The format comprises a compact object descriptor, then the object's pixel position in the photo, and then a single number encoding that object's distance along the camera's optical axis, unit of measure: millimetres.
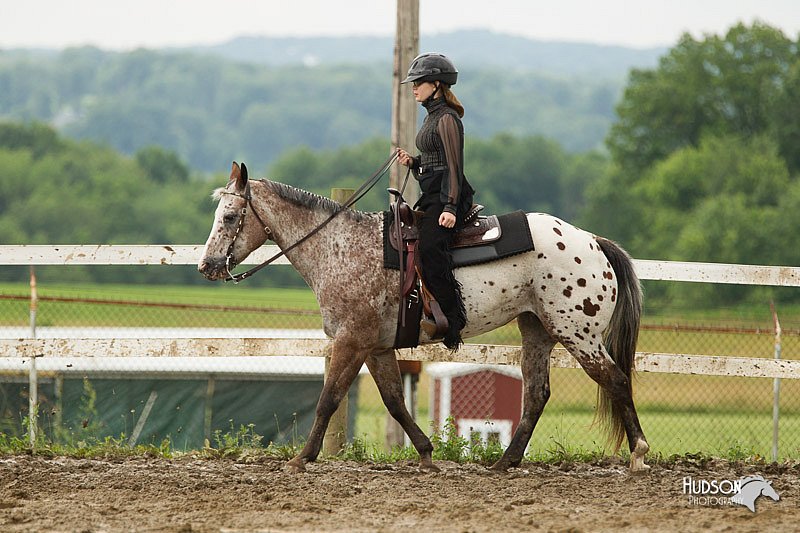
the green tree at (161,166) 193000
